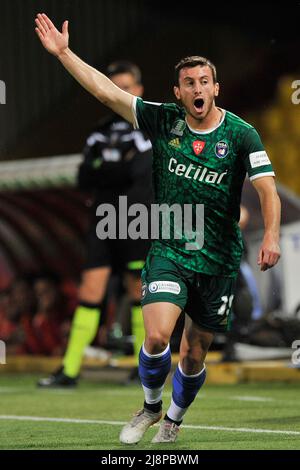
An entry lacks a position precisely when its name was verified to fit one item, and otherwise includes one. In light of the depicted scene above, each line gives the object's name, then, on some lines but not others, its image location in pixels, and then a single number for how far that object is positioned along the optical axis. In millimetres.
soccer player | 10602
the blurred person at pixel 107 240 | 17141
